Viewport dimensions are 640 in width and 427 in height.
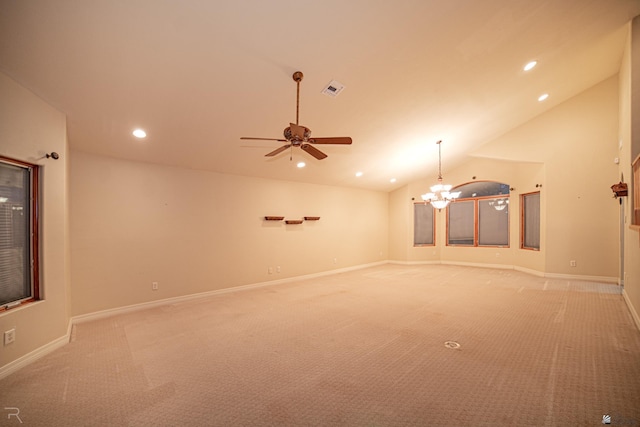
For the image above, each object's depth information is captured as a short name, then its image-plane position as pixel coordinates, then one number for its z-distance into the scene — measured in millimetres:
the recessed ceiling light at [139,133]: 3821
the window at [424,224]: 9852
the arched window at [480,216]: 8742
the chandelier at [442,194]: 6424
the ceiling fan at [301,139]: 2711
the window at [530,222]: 7523
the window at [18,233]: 2760
